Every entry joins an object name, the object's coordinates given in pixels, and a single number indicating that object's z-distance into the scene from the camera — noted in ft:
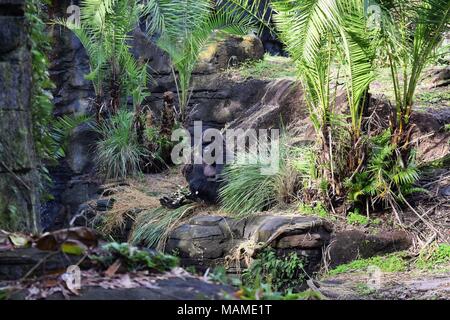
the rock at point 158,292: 10.80
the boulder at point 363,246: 27.66
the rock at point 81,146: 45.85
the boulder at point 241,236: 27.68
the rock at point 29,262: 11.92
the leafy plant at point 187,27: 38.58
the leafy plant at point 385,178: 29.01
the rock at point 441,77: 39.01
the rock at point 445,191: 29.84
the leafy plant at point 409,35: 27.35
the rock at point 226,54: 46.93
